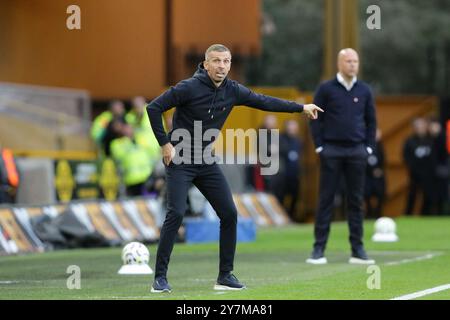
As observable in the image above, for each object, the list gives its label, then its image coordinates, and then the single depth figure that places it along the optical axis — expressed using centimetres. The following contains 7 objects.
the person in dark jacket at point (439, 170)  3127
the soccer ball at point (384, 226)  2134
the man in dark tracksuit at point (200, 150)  1249
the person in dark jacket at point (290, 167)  2986
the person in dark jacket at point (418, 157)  3095
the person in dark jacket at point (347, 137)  1634
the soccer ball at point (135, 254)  1498
